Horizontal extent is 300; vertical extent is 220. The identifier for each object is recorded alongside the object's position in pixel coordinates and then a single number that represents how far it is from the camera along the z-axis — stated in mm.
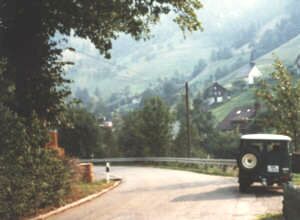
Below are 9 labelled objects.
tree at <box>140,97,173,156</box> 63594
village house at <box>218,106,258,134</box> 137475
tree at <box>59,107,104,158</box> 64812
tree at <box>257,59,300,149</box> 30906
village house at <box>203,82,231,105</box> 195000
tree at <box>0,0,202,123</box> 17188
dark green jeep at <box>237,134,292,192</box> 20250
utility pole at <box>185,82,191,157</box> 52172
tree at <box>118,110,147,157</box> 64312
